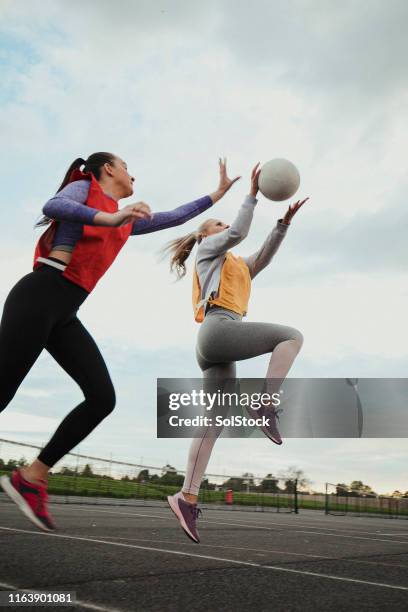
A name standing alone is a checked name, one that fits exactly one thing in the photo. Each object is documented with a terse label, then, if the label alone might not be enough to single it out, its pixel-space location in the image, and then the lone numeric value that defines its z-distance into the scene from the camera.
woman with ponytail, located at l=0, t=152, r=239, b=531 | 3.46
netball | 4.78
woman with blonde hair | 4.51
